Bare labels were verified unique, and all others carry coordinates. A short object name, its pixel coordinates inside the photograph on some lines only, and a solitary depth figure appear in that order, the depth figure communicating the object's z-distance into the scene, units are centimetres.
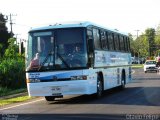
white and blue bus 1902
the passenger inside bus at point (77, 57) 1903
